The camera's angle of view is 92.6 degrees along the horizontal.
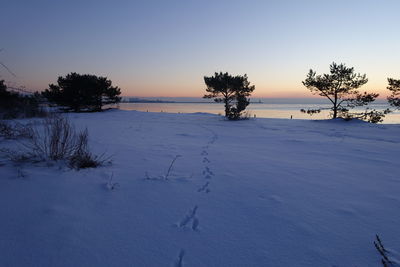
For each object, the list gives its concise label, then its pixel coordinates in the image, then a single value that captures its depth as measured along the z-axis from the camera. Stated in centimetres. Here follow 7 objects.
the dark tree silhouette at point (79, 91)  1978
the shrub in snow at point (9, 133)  411
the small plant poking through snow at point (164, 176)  246
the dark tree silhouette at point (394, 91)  1140
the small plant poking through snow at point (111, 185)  212
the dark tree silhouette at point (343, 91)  1304
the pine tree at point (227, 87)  1656
